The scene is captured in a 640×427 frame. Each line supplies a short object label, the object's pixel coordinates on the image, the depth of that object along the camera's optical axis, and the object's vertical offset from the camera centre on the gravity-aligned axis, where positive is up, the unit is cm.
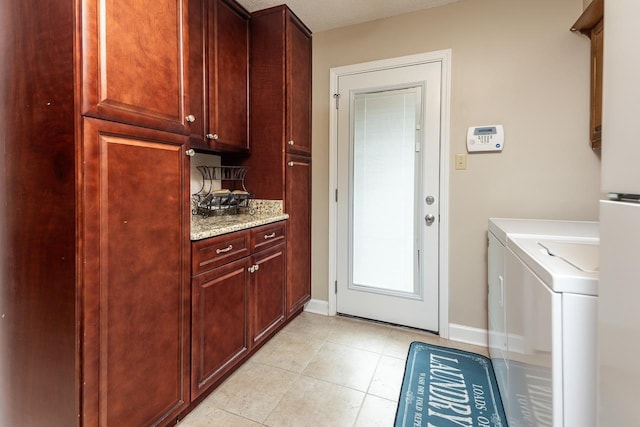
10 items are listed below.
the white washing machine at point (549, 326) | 78 -37
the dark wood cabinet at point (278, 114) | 229 +72
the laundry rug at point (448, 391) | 150 -105
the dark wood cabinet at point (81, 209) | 102 -1
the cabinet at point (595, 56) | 173 +89
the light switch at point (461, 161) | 223 +33
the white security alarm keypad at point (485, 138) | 212 +48
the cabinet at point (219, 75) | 187 +89
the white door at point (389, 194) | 233 +9
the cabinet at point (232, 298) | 154 -56
